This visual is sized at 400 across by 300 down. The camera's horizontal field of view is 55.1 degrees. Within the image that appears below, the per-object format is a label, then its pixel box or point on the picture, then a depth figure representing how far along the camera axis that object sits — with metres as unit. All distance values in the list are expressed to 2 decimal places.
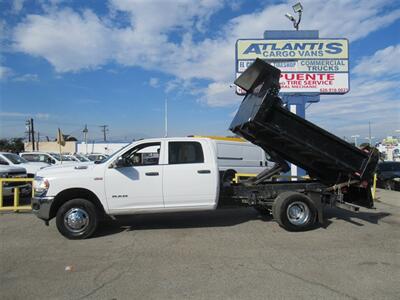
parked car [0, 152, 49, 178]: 15.69
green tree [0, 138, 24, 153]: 82.19
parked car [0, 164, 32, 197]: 11.88
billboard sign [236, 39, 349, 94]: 16.69
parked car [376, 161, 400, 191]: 18.91
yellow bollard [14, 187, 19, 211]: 10.97
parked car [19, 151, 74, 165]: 20.92
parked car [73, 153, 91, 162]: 32.17
